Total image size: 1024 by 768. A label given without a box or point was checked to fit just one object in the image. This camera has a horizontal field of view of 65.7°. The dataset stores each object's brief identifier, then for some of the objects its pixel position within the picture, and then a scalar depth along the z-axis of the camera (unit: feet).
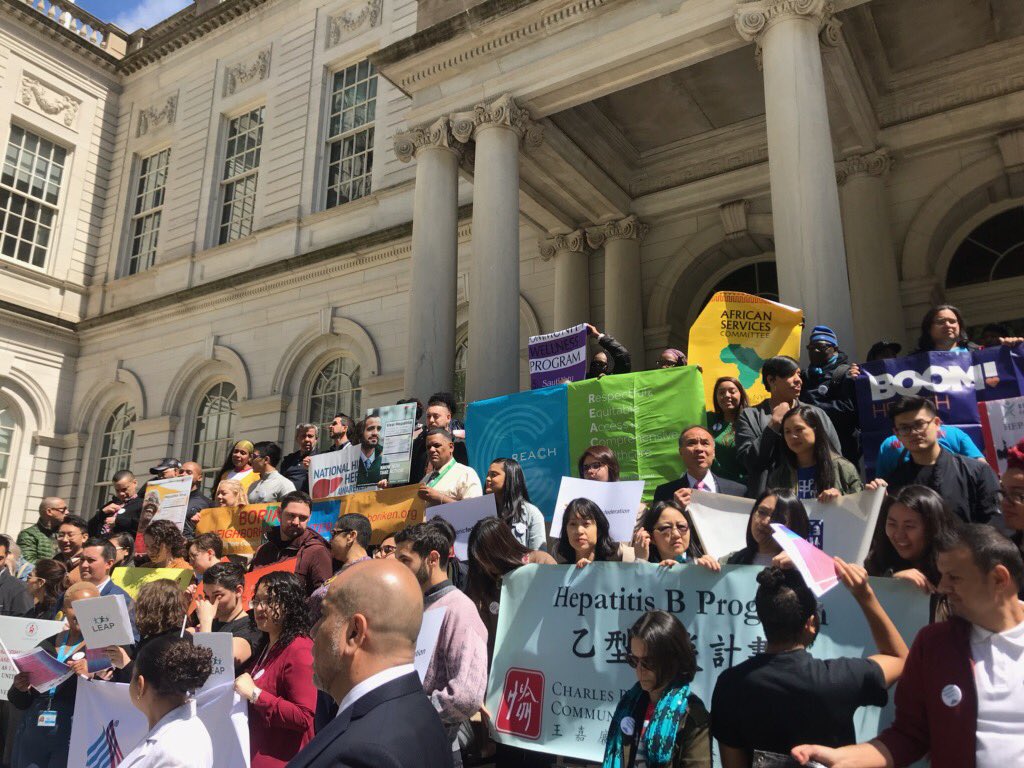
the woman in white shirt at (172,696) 10.89
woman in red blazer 12.55
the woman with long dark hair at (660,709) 9.78
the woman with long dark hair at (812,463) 14.67
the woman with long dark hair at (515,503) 18.13
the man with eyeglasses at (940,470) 13.88
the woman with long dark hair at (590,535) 14.93
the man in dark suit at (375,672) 6.76
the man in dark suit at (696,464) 18.07
